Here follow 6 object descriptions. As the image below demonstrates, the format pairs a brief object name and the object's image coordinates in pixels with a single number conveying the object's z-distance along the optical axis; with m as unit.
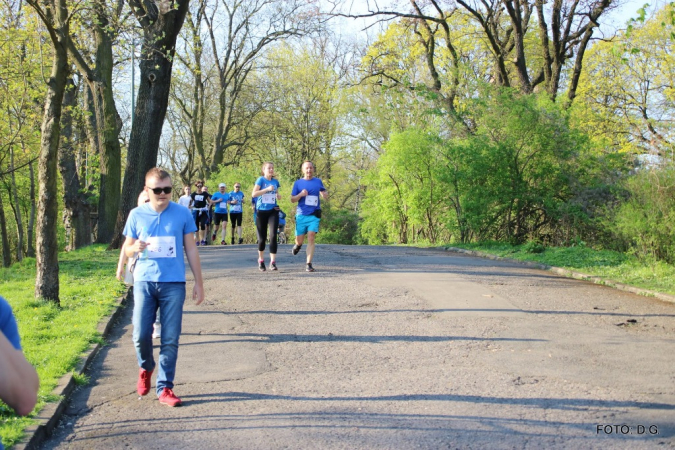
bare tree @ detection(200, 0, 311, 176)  35.38
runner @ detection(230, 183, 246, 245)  21.30
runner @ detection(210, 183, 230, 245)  21.50
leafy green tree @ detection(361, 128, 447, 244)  21.45
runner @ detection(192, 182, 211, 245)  20.58
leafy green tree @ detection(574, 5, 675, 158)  33.97
